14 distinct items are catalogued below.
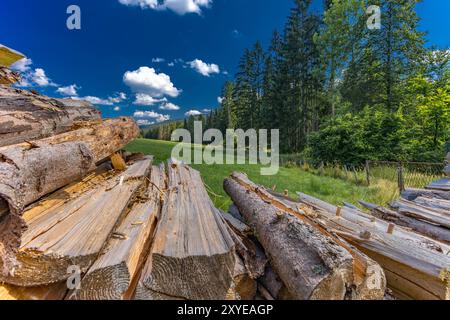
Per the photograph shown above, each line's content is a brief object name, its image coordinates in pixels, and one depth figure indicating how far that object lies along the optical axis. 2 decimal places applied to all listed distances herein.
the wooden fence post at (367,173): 9.56
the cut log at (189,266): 1.42
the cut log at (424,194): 4.88
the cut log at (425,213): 3.34
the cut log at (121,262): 1.36
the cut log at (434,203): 4.02
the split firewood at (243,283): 1.67
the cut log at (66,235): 1.39
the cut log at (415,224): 3.17
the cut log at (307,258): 1.37
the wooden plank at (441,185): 5.19
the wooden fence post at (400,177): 7.77
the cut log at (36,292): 1.40
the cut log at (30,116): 2.63
